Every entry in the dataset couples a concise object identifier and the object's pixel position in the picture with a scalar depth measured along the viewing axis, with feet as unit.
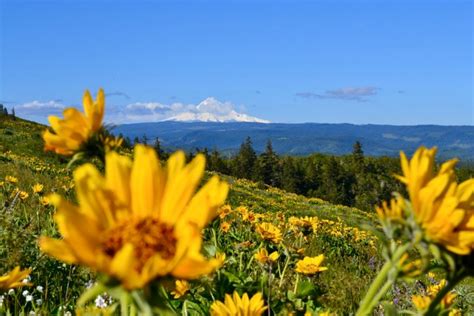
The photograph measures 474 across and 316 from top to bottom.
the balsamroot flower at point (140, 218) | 3.03
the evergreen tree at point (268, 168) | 266.98
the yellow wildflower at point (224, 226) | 16.62
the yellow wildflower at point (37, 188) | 22.48
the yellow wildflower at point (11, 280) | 5.54
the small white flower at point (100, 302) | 8.17
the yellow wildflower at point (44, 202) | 18.48
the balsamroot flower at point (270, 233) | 12.19
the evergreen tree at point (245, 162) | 268.00
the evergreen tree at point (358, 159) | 307.17
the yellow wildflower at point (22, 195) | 18.86
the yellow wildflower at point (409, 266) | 4.02
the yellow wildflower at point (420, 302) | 6.08
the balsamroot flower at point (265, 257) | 9.47
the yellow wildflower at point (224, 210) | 15.25
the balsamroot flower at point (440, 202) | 3.96
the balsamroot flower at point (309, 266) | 9.89
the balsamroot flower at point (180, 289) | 8.50
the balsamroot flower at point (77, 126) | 4.77
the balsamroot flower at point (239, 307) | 6.09
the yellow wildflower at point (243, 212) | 19.65
